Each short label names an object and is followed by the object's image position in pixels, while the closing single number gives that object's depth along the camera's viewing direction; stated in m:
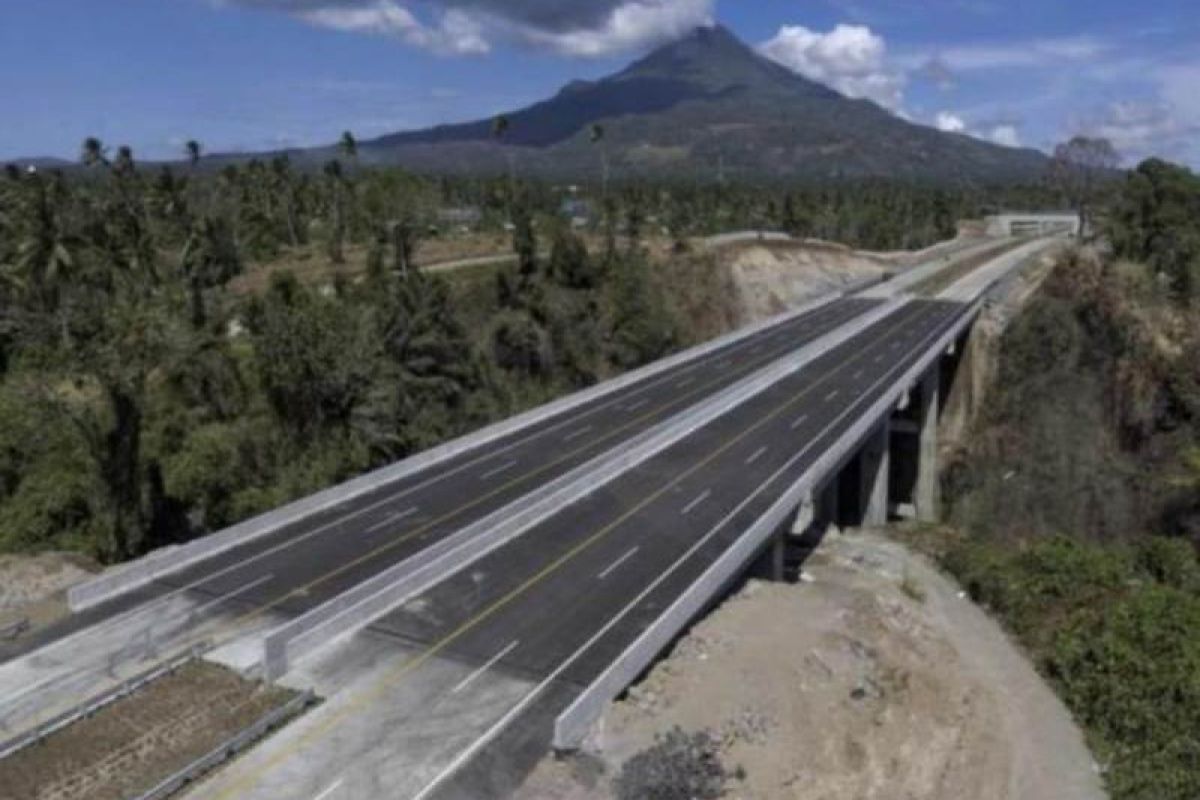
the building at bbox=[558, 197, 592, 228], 151.07
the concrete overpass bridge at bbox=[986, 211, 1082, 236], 168.38
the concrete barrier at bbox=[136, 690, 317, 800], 21.39
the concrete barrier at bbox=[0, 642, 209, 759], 22.80
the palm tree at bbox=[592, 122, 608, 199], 145.38
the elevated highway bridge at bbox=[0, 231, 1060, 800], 23.66
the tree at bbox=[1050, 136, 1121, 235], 125.88
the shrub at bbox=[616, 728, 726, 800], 22.30
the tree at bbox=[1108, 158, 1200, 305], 89.12
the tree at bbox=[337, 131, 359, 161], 134.12
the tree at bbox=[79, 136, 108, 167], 107.56
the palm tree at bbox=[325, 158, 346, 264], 101.19
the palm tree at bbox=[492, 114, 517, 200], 138.80
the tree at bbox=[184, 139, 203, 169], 131.00
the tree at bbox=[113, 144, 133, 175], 110.62
